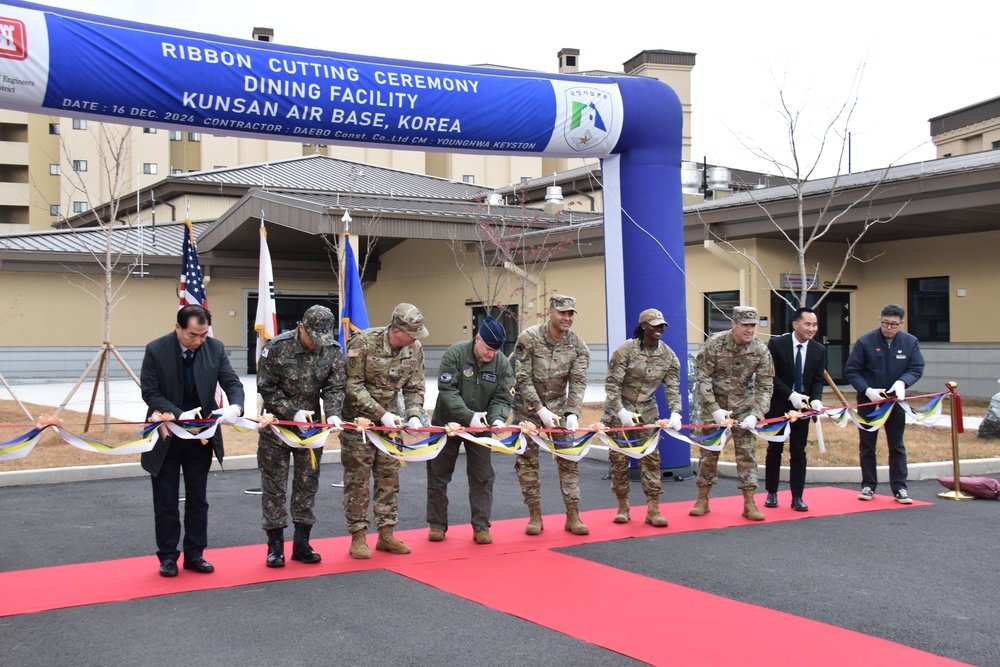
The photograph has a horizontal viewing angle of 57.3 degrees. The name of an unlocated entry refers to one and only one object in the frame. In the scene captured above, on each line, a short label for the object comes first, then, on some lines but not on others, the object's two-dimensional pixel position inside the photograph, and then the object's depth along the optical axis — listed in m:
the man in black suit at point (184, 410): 6.29
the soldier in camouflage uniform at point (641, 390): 8.12
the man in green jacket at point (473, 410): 7.40
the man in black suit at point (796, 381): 8.88
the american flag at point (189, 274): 12.61
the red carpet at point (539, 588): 4.98
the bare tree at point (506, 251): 22.86
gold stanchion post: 9.41
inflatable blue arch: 7.72
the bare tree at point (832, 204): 14.47
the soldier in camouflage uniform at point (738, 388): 8.37
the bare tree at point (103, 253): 27.75
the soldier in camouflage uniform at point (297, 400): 6.57
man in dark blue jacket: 9.17
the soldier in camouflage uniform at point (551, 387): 7.72
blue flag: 13.89
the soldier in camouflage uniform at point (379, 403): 6.91
